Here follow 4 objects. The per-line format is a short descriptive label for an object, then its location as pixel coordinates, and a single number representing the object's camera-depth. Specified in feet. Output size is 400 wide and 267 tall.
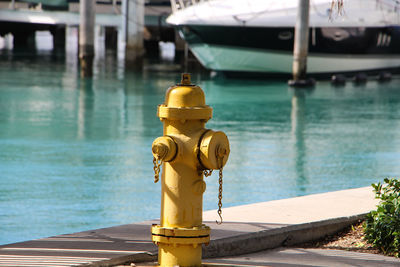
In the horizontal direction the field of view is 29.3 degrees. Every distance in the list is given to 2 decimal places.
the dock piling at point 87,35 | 100.68
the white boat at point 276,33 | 98.78
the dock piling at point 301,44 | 92.02
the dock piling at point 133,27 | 118.42
